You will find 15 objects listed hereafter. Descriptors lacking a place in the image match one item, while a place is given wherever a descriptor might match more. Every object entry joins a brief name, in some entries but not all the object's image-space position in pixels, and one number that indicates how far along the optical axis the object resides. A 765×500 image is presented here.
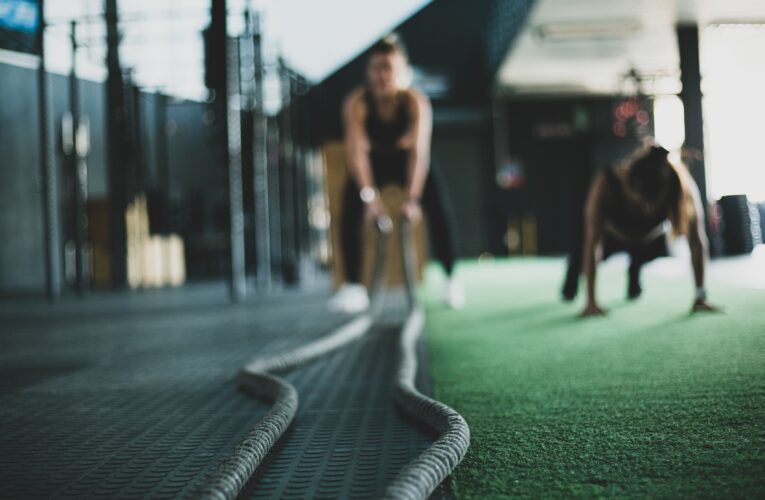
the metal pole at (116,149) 6.39
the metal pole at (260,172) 5.66
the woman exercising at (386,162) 3.30
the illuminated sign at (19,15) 4.95
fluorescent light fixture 9.06
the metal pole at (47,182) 5.45
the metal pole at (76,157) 6.11
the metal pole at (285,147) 6.45
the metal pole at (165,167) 8.04
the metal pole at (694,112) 7.54
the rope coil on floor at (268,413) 0.88
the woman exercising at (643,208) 2.60
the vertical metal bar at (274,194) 7.36
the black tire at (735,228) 8.25
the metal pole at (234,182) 4.78
